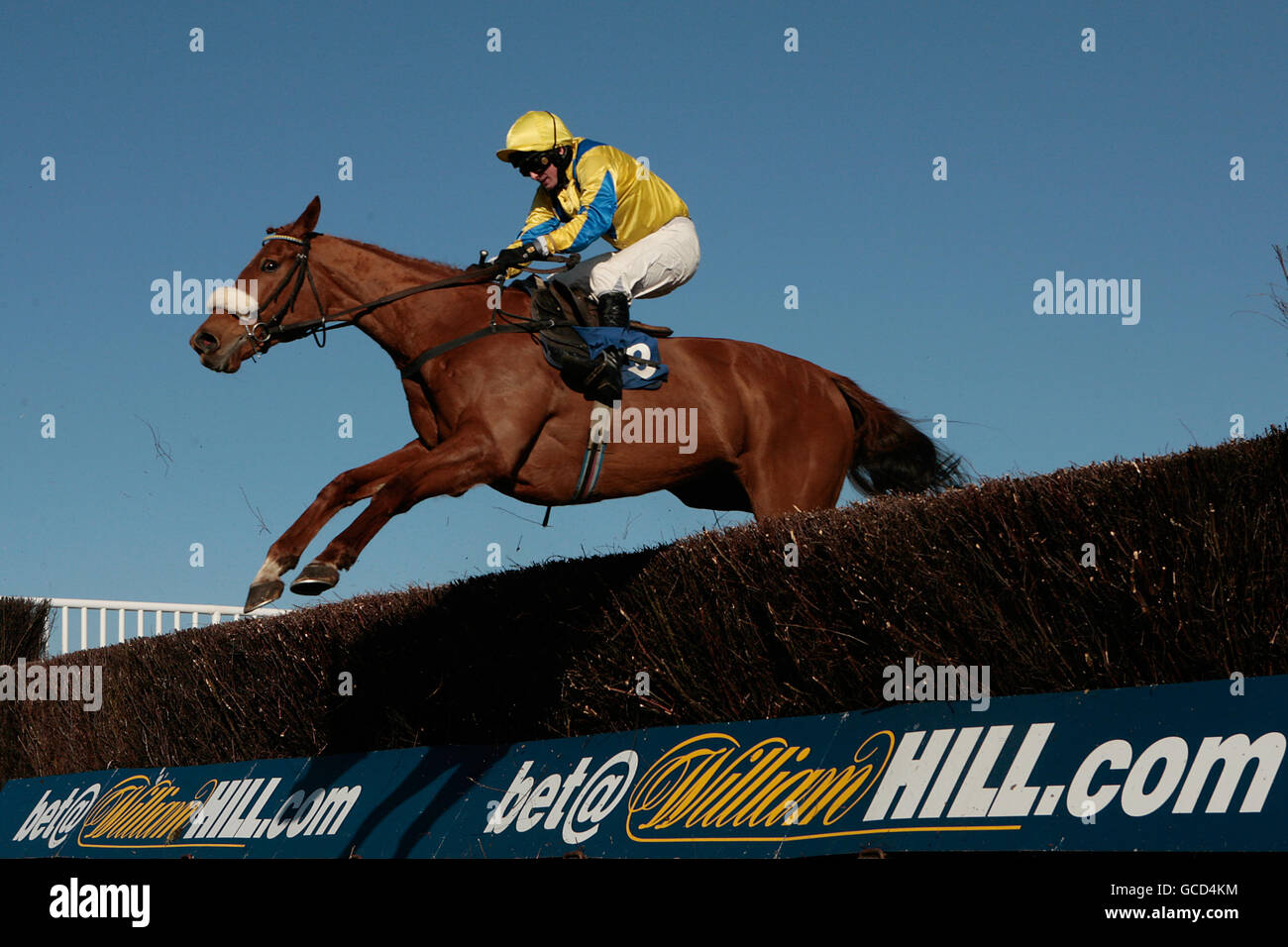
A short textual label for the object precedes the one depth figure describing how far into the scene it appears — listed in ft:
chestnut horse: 21.15
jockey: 23.18
